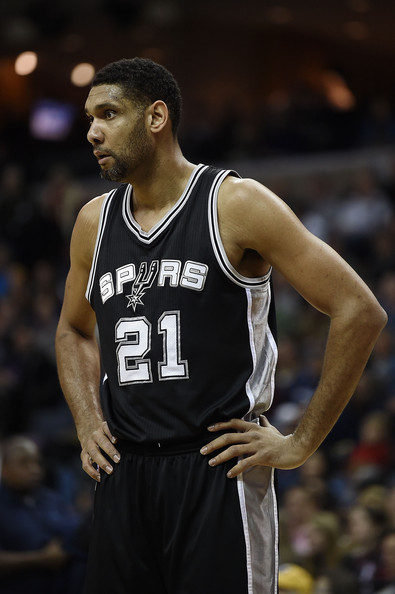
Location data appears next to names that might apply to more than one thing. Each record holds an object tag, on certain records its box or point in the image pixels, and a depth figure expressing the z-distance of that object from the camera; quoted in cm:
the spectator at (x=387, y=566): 1146
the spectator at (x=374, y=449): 1550
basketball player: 591
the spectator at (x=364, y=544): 1197
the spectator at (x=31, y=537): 1181
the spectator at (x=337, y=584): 1145
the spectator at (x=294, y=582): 1122
